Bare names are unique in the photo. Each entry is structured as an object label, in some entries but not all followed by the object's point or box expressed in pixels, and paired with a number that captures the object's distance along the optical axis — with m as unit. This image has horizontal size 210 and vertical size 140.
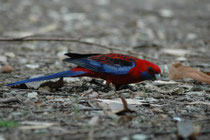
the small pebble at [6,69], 8.27
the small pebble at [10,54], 10.34
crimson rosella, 6.60
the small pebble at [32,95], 6.12
